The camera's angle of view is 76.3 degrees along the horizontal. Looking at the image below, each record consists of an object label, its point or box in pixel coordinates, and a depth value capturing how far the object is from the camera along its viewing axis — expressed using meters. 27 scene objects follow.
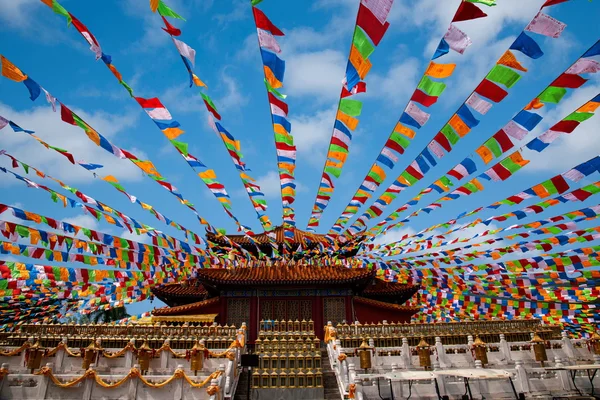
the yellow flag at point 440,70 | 7.36
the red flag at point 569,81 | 7.12
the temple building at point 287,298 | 17.84
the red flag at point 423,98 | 7.96
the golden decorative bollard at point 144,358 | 9.79
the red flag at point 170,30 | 5.72
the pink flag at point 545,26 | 6.04
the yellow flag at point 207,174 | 11.10
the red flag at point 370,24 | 5.77
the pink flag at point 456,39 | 6.23
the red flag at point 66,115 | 7.36
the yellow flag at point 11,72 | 6.05
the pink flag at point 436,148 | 9.59
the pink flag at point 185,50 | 6.28
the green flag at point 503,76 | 7.23
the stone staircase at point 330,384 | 9.61
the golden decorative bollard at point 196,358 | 9.56
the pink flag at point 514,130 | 8.71
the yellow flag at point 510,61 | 6.97
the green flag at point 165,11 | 5.54
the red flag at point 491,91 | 7.58
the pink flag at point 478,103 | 8.00
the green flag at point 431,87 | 7.71
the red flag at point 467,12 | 5.52
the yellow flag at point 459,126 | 8.68
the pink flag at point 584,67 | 6.77
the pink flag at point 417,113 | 8.47
